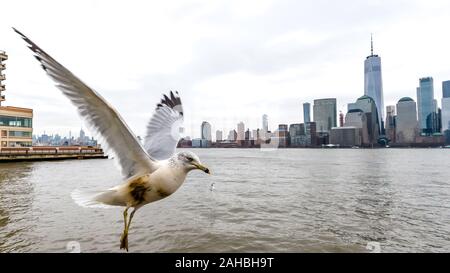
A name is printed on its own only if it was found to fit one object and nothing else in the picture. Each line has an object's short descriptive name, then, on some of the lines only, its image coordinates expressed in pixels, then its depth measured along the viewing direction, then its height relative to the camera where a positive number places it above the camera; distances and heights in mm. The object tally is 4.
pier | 37141 -1408
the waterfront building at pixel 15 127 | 41938 +3259
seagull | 1897 -117
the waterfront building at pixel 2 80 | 40381 +10914
